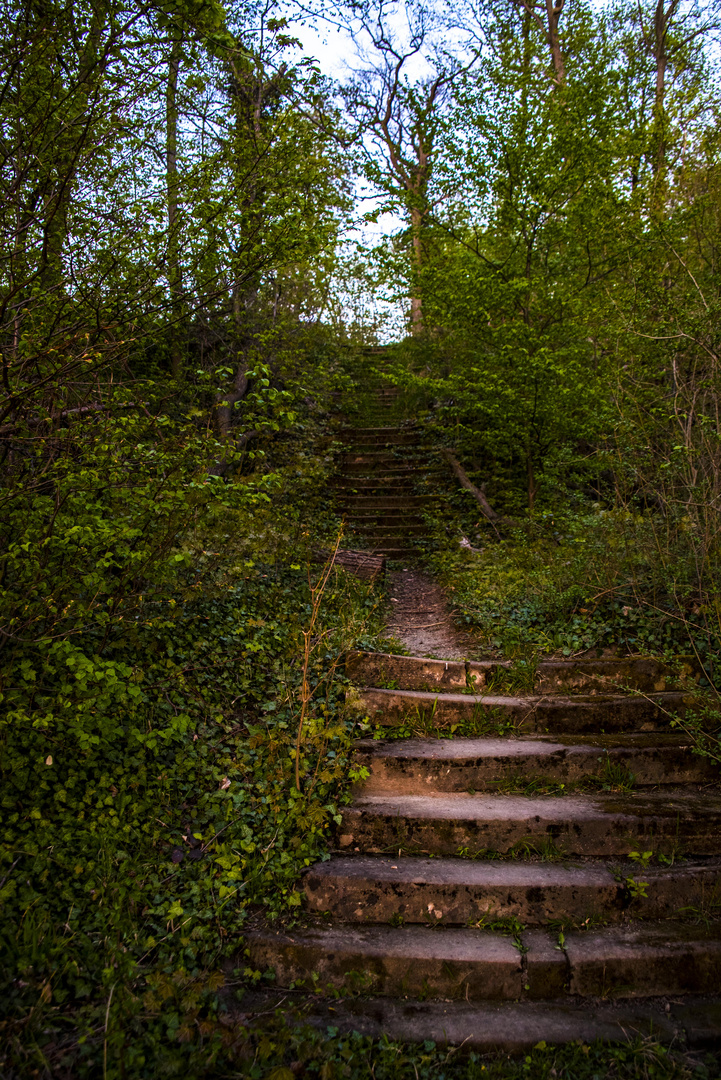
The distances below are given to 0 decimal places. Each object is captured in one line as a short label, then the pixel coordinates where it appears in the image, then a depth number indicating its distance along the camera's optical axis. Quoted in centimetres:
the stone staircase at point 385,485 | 886
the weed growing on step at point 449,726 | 392
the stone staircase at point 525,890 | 237
